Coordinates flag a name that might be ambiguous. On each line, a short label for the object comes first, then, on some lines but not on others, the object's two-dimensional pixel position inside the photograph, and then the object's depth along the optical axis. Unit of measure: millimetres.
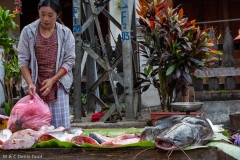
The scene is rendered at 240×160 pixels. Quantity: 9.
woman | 6463
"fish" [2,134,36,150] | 4545
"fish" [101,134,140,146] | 4610
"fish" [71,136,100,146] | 4706
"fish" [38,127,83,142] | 4804
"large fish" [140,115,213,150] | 4072
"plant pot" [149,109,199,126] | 8387
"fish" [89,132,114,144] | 4910
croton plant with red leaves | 8859
